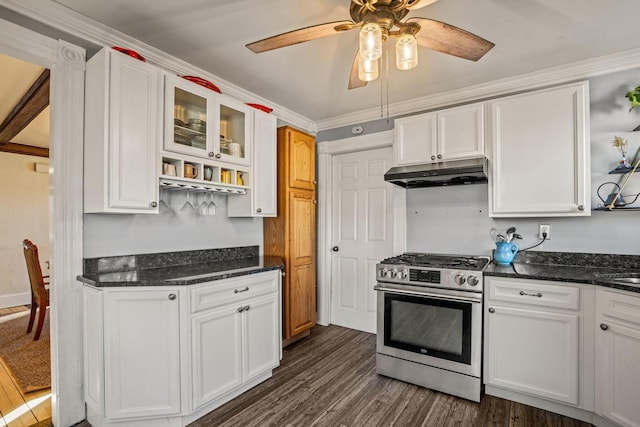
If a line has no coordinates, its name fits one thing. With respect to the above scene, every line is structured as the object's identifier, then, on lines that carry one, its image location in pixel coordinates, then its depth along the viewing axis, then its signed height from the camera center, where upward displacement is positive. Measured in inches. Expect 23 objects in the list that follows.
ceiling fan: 57.7 +34.6
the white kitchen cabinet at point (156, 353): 70.9 -33.0
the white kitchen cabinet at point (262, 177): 110.3 +13.2
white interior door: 139.4 -8.3
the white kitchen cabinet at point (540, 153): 89.0 +17.8
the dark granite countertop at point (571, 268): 79.4 -16.1
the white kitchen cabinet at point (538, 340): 78.2 -33.3
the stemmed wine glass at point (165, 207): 95.3 +2.0
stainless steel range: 87.7 -32.5
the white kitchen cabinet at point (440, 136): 102.8 +26.6
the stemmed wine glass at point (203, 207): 100.9 +2.1
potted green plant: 88.0 +32.5
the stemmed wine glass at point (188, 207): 101.0 +2.1
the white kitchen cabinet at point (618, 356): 68.0 -32.3
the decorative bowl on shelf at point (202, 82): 92.5 +39.4
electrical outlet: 102.3 -5.5
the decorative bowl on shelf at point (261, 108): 112.2 +38.3
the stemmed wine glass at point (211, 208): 102.0 +1.8
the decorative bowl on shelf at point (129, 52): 76.4 +39.6
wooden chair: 123.3 -27.4
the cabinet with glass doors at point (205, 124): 85.4 +27.1
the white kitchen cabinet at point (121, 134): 73.5 +19.3
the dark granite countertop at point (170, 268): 73.5 -15.5
